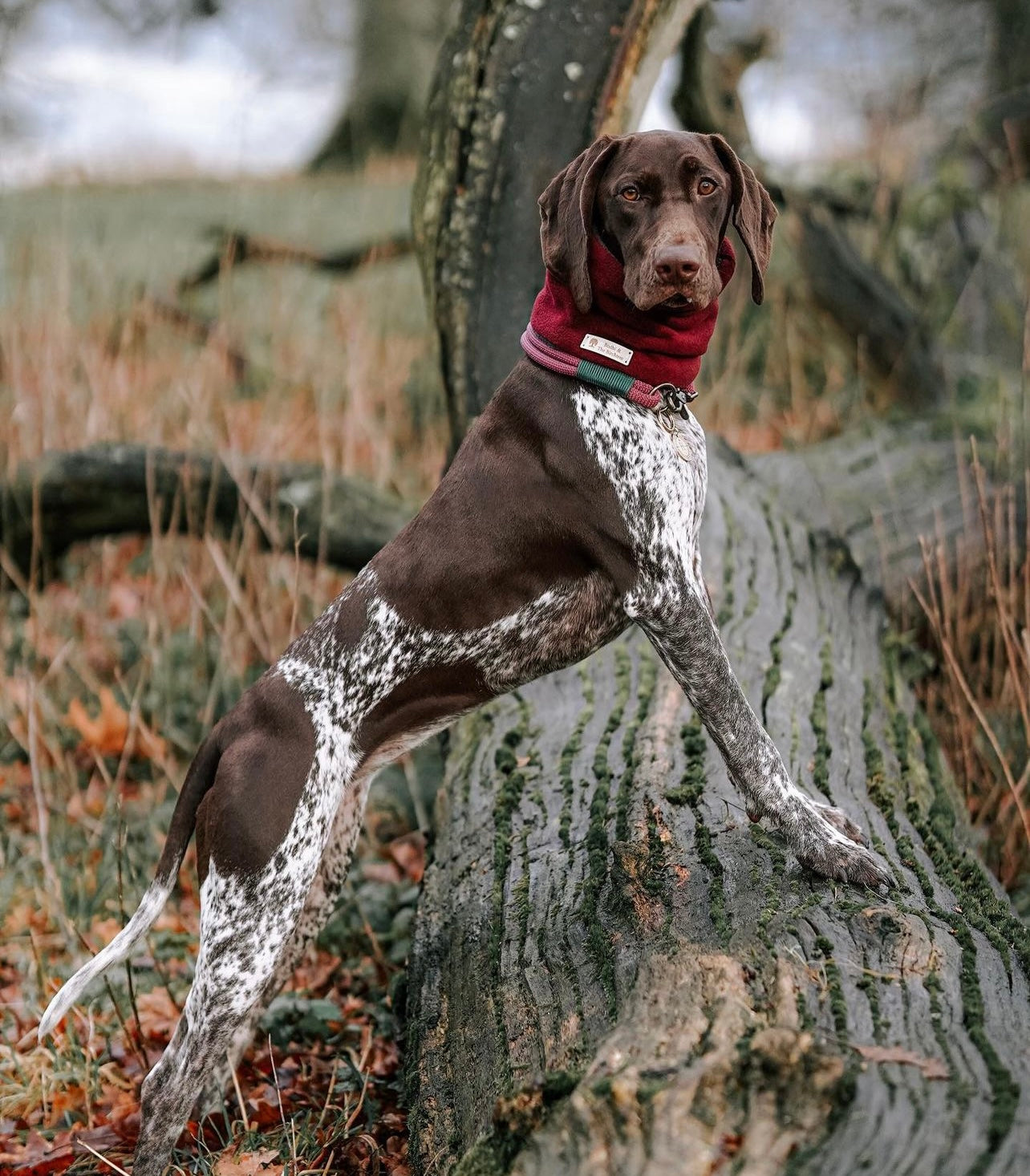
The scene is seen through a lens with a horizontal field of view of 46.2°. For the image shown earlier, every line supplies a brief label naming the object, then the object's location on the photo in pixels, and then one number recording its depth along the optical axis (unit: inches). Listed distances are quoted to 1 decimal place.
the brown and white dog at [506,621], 104.4
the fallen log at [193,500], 191.0
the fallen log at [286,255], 262.1
